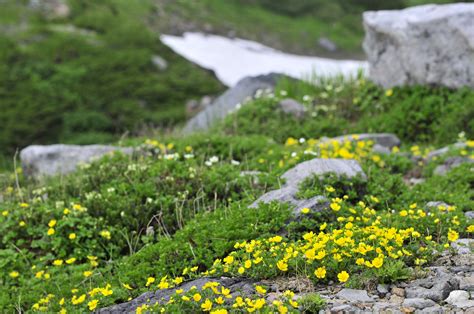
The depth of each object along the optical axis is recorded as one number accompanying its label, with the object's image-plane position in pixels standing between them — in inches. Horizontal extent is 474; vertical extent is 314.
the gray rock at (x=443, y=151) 289.7
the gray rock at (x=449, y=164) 269.8
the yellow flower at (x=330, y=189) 202.3
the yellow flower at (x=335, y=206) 186.5
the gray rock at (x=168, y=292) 157.0
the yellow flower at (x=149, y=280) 165.3
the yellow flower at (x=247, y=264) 157.9
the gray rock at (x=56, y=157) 325.1
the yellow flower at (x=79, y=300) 168.3
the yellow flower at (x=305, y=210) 186.1
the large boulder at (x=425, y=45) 365.7
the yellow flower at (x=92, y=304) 163.0
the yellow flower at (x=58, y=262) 200.6
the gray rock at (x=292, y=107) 396.8
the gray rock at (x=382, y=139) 320.5
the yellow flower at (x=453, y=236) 168.4
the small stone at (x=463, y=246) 165.2
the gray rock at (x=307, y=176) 196.2
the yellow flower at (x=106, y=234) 221.6
